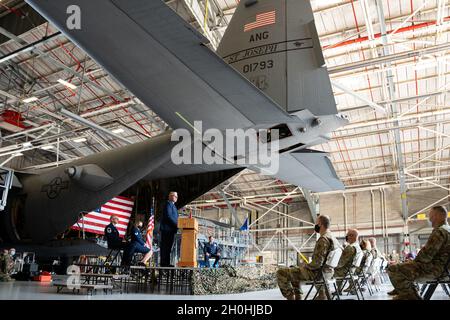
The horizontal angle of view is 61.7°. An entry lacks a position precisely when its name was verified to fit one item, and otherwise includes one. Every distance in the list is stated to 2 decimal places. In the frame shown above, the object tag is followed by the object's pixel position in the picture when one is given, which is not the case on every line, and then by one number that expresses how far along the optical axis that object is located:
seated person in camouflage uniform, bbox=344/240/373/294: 6.50
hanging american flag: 8.85
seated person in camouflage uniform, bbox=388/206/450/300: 3.56
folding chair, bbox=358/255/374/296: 6.24
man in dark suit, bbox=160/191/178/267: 6.55
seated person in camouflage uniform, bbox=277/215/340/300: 4.07
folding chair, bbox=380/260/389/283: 11.13
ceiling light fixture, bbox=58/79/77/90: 14.28
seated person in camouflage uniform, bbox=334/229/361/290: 5.39
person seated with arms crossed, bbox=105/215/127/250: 7.29
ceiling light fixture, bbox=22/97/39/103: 15.66
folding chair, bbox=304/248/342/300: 4.04
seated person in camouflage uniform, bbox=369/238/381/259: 8.13
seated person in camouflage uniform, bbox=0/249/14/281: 7.81
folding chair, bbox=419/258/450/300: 3.53
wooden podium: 6.29
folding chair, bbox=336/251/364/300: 6.09
